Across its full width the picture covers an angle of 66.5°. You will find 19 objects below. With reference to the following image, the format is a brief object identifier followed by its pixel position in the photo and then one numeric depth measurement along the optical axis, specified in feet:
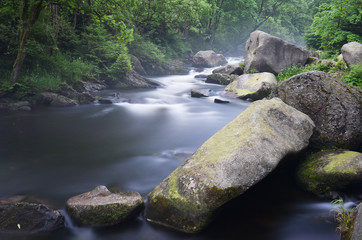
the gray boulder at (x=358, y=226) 10.26
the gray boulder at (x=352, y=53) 42.67
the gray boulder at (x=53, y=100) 41.60
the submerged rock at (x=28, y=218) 14.49
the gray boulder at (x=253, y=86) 47.52
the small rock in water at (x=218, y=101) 47.70
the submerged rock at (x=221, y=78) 66.88
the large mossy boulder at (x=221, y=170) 14.26
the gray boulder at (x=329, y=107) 20.99
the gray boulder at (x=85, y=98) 44.29
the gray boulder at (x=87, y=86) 48.59
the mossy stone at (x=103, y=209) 15.25
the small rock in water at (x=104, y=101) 45.32
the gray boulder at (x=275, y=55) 57.67
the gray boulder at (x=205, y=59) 102.17
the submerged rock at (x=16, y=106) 38.11
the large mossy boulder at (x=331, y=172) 17.01
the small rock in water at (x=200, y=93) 53.31
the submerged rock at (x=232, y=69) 69.74
